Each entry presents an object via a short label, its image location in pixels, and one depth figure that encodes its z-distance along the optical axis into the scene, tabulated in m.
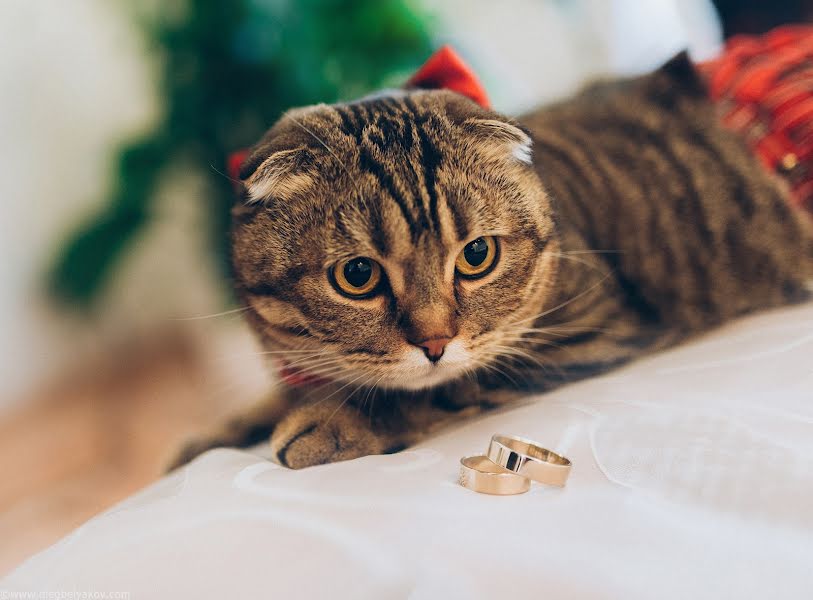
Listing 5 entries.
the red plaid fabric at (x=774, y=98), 0.40
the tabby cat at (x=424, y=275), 0.29
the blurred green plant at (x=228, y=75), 0.48
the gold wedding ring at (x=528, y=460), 0.24
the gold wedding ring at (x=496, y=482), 0.24
